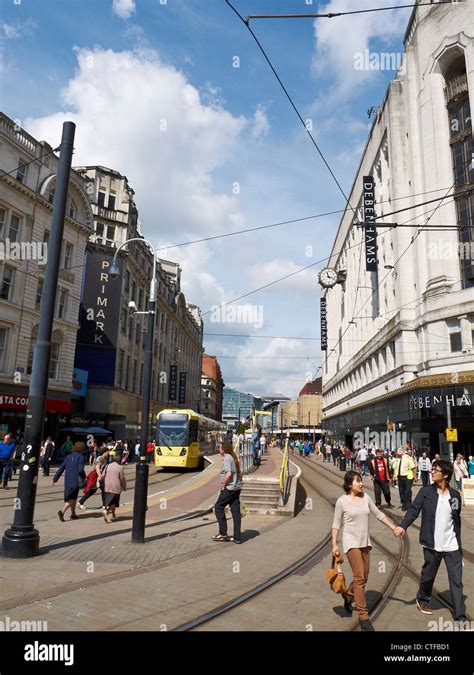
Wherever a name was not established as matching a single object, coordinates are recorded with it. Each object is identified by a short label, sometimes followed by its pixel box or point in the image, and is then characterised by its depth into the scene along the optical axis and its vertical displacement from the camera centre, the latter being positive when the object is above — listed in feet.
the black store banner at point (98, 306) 135.95 +36.33
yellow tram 89.76 -0.66
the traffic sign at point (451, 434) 65.36 +1.11
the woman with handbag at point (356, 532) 16.51 -3.32
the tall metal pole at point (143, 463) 30.45 -1.92
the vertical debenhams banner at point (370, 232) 111.75 +48.09
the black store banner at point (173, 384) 203.41 +22.44
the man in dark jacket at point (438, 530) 17.49 -3.29
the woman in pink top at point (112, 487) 37.45 -4.18
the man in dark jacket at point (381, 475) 47.29 -3.47
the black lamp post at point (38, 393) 25.63 +2.26
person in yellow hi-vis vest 47.37 -3.71
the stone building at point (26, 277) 91.66 +31.93
